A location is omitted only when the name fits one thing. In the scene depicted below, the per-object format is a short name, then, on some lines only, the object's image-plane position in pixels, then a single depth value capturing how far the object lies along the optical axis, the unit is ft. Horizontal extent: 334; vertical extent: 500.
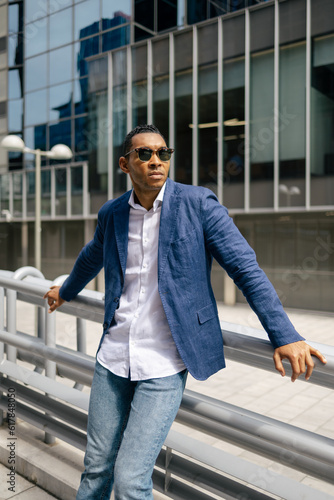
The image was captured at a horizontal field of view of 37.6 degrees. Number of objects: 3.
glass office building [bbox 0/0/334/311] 42.78
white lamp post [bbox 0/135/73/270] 48.08
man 5.77
